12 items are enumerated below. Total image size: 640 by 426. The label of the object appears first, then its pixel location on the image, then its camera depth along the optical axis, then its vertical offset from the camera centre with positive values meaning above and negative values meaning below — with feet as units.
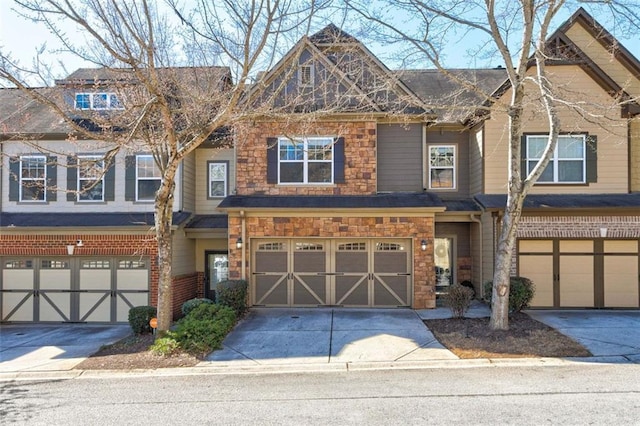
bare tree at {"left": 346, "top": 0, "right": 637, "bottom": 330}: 29.78 +8.24
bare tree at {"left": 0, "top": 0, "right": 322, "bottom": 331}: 27.22 +8.50
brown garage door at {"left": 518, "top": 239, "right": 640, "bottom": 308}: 41.29 -5.44
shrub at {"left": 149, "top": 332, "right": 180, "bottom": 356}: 28.04 -8.65
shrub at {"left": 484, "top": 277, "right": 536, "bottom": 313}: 35.96 -6.55
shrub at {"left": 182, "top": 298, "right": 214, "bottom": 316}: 35.91 -7.59
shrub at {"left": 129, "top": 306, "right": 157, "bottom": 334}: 34.19 -8.22
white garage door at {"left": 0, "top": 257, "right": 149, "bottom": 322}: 42.60 -7.30
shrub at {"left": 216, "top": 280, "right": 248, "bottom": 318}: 38.14 -7.17
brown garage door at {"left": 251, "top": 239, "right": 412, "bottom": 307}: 42.63 -5.72
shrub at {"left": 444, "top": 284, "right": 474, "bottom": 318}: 35.01 -6.83
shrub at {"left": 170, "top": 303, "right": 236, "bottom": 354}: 28.71 -8.03
